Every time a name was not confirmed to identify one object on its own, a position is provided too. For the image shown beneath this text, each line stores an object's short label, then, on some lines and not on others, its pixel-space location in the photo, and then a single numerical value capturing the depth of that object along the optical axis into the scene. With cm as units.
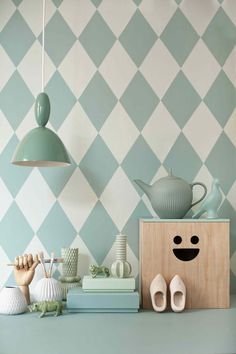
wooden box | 156
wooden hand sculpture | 161
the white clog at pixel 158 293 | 149
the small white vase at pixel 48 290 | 155
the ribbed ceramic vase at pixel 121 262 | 156
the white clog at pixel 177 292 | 150
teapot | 161
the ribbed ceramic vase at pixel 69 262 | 171
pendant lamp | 156
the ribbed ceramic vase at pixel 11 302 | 145
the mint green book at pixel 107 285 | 152
